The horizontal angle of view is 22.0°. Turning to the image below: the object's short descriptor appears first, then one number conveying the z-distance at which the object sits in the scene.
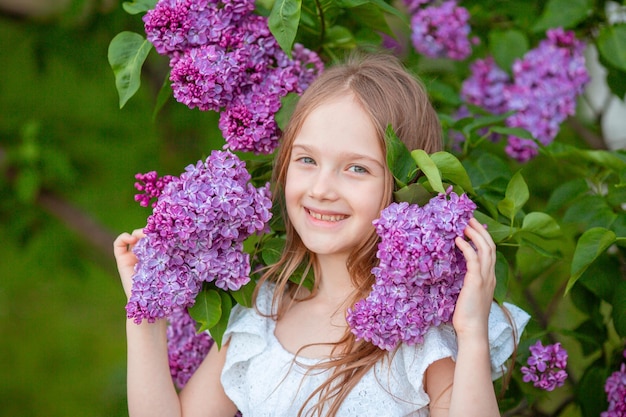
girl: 1.40
